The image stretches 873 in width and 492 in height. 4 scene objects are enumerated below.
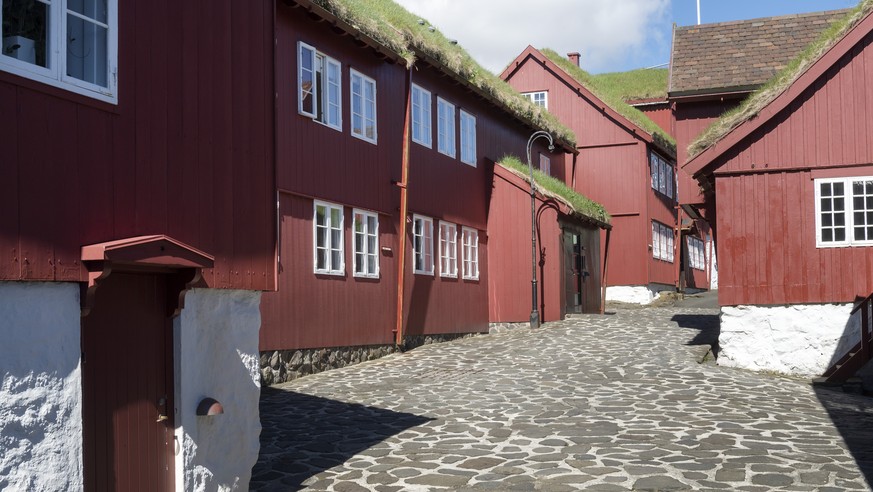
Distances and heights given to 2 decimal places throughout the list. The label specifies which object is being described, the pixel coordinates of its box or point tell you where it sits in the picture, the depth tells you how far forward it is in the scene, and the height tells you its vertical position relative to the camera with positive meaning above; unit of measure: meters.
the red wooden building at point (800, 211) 14.98 +0.94
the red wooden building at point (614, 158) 30.52 +3.71
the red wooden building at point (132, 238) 5.54 +0.25
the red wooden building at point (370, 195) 14.59 +1.44
